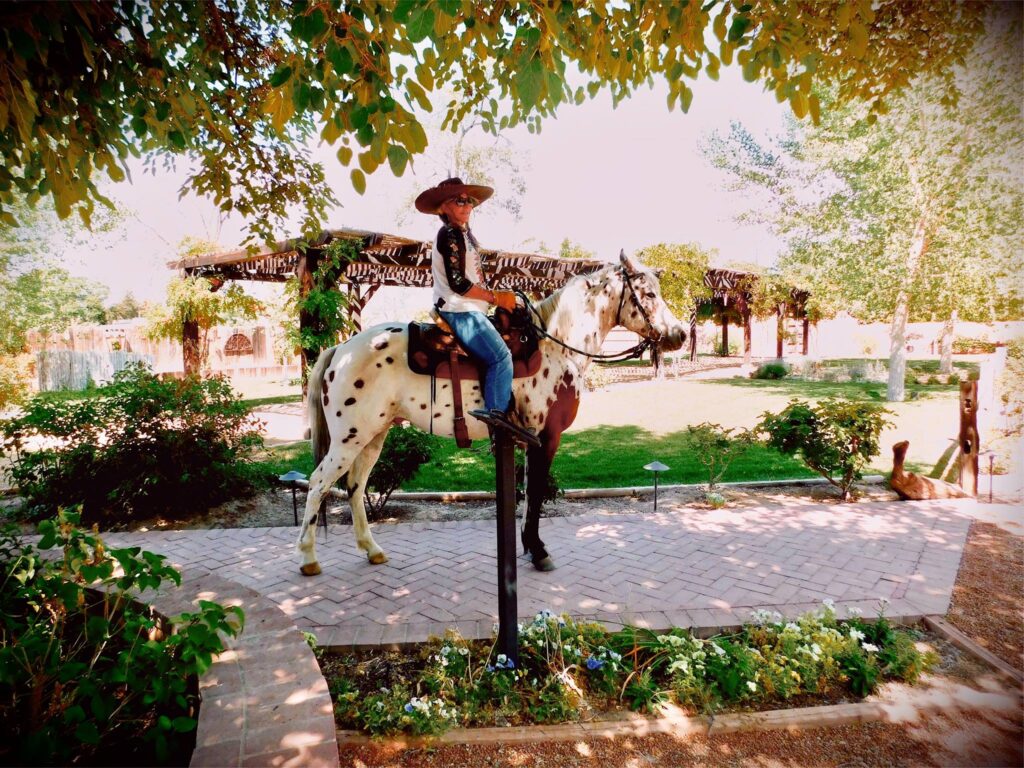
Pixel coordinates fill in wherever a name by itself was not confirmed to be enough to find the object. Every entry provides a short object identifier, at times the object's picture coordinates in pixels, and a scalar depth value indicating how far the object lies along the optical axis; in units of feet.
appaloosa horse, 13.66
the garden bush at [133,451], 18.84
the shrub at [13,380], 30.94
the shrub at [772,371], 68.54
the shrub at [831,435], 20.92
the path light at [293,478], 17.35
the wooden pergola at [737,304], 68.03
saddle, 13.25
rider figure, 12.17
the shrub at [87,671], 5.40
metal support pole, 9.58
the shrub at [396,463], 19.42
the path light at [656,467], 19.25
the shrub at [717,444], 21.63
